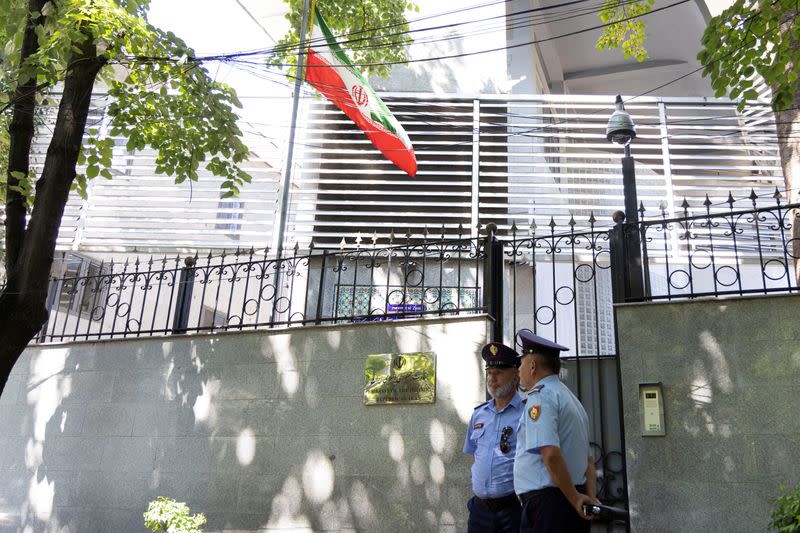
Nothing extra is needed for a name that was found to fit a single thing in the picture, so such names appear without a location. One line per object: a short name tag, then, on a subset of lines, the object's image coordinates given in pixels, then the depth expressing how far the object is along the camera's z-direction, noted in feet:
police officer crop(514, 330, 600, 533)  12.07
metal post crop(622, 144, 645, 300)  20.74
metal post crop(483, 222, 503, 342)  22.22
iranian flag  29.27
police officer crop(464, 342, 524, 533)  14.62
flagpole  28.41
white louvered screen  36.09
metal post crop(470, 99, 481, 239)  35.68
